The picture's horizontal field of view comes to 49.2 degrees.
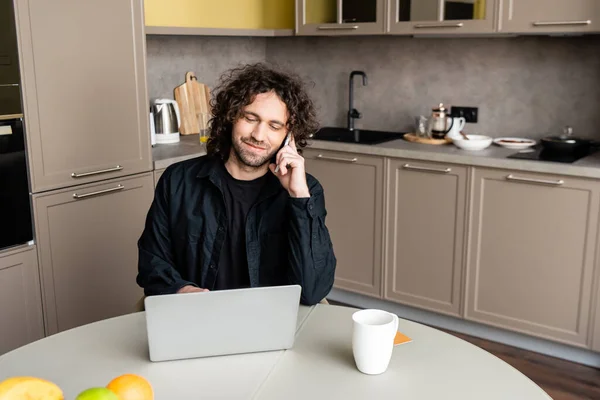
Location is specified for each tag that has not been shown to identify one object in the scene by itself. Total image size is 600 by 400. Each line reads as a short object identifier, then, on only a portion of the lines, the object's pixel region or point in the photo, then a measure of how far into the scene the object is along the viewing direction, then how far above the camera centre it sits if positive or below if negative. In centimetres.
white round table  121 -56
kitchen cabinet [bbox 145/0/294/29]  337 +35
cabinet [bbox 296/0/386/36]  345 +32
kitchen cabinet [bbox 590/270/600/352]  285 -108
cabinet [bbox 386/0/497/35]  312 +29
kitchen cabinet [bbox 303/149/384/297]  343 -71
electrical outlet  357 -20
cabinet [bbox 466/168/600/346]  286 -80
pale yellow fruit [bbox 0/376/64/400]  82 -39
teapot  346 -24
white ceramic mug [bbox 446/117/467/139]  343 -27
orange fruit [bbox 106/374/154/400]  91 -43
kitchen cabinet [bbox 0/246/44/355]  240 -81
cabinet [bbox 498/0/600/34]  285 +26
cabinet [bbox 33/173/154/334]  255 -69
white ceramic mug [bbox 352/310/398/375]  125 -50
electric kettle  337 -22
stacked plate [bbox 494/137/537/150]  325 -33
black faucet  386 -20
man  176 -36
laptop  124 -47
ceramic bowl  319 -33
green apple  78 -37
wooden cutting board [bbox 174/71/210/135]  367 -15
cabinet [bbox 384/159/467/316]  319 -78
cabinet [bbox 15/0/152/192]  242 -4
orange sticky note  141 -56
